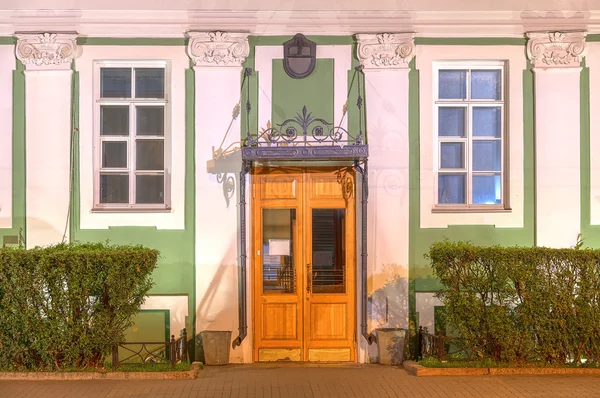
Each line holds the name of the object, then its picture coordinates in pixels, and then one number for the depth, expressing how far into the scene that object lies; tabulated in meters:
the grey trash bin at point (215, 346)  11.08
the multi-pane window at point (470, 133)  11.80
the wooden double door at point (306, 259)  11.45
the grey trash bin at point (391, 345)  11.12
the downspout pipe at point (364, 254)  11.23
